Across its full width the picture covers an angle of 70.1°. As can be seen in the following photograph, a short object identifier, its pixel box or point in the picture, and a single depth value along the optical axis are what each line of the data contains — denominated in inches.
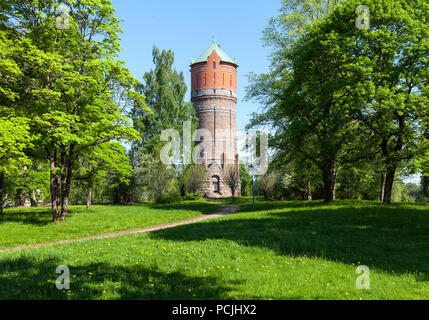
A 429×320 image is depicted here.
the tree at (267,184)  1739.7
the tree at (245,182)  2543.1
